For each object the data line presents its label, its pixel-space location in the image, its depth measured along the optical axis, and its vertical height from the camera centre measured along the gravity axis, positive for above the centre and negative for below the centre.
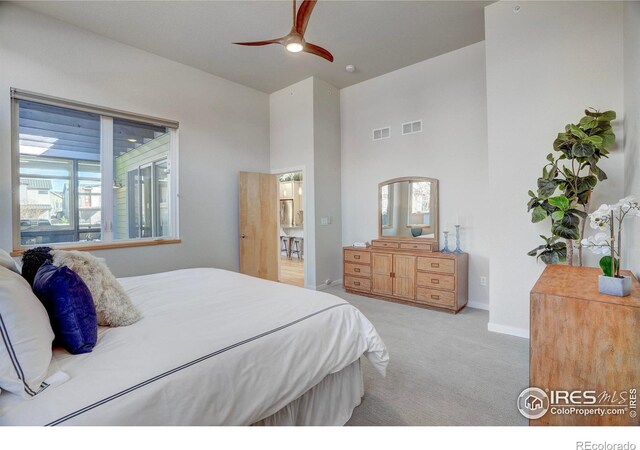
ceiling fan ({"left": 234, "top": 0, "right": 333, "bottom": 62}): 2.19 +1.49
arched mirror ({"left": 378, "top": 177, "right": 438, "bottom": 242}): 4.16 +0.17
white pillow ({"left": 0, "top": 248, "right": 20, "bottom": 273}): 1.40 -0.19
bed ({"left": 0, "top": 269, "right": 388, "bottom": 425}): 0.90 -0.53
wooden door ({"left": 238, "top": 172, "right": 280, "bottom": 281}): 4.74 -0.05
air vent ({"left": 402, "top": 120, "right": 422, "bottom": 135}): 4.27 +1.36
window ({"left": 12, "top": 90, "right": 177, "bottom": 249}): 3.08 +0.57
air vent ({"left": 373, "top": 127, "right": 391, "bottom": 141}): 4.60 +1.37
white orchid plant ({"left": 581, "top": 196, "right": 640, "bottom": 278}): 1.48 -0.02
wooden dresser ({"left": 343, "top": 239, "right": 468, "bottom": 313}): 3.60 -0.72
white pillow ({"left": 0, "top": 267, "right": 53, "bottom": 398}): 0.89 -0.39
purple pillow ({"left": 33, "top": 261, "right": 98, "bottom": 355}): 1.16 -0.35
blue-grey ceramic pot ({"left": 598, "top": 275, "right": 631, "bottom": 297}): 1.40 -0.33
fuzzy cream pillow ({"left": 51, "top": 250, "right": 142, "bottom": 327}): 1.42 -0.35
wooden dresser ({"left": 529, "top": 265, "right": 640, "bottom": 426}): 1.30 -0.61
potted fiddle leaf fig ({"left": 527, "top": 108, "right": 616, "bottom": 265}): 2.28 +0.29
